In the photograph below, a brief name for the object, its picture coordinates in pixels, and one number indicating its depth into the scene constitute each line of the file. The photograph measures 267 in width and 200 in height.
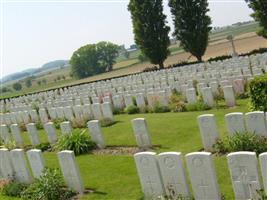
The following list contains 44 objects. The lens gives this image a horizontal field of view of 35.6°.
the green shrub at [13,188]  10.84
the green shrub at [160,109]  18.61
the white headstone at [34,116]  21.78
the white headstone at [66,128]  14.32
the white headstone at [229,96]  16.41
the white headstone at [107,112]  17.98
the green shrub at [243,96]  17.98
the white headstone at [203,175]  7.67
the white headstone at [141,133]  12.69
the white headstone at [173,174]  8.03
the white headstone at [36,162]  10.52
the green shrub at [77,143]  13.69
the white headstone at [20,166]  10.96
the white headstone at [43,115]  21.01
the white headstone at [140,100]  19.81
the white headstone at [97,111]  18.14
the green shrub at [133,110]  19.92
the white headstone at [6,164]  11.43
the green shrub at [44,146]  15.47
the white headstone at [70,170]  9.86
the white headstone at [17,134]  16.61
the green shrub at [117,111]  20.80
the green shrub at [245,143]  9.73
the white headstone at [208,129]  10.86
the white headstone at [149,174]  8.38
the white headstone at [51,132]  15.26
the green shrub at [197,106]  16.94
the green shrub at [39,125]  20.73
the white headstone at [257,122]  10.09
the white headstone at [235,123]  10.38
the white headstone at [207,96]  16.98
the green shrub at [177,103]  17.74
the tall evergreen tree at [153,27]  45.19
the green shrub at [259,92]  13.19
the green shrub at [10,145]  15.96
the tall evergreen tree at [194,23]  42.91
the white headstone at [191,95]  17.72
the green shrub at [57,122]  19.00
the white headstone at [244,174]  7.15
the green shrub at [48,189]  9.62
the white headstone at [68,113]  19.32
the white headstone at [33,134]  15.88
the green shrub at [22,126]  20.99
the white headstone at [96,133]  13.62
